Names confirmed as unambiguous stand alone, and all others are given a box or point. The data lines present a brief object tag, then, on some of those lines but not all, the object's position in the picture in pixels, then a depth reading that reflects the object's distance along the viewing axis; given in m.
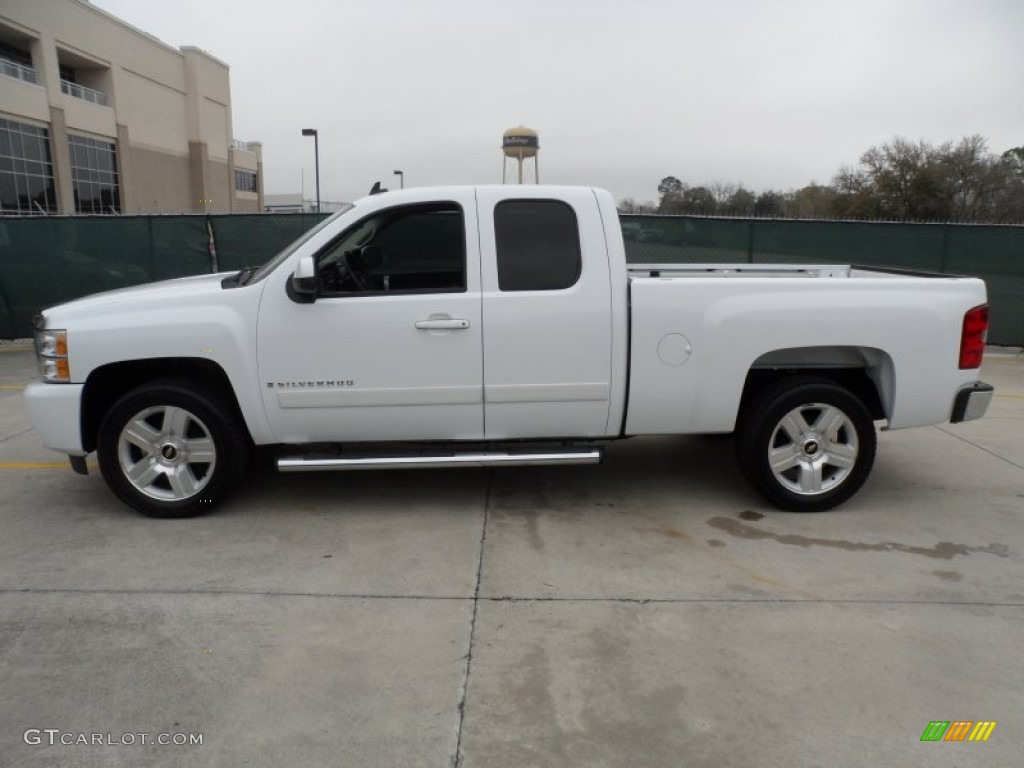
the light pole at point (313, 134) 37.50
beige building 43.81
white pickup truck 4.73
